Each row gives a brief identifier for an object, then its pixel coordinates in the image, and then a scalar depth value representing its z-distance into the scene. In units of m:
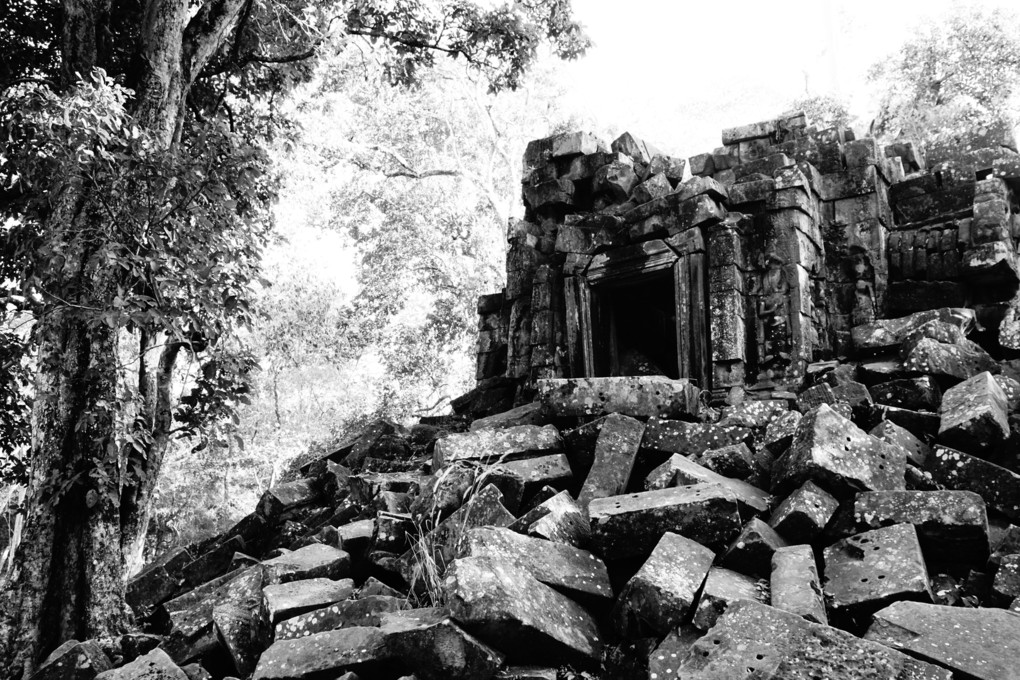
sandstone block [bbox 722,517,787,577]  3.46
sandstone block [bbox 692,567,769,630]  3.08
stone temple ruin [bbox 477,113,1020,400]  6.82
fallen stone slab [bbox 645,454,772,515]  3.98
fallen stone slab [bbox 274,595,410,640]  3.81
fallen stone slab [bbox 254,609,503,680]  3.16
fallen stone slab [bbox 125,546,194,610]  5.45
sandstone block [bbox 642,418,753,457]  4.86
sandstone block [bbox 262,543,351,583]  4.40
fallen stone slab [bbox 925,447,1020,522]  3.79
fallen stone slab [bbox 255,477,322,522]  6.21
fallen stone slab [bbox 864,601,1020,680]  2.56
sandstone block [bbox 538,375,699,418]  5.61
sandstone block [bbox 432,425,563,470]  5.32
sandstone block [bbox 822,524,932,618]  3.09
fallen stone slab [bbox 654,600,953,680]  2.49
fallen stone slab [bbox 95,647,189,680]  3.85
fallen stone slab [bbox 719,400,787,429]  5.22
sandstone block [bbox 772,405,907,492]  3.85
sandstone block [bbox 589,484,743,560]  3.68
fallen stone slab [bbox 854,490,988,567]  3.43
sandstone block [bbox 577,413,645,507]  4.69
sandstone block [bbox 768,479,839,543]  3.65
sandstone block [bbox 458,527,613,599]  3.60
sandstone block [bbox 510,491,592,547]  4.04
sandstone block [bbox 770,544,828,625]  2.95
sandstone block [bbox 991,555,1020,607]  3.13
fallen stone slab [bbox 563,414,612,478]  5.21
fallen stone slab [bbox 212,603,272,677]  3.94
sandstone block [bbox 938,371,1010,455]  4.13
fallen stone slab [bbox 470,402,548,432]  6.38
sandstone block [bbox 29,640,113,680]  4.22
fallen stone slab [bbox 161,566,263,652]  4.26
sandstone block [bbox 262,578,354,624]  3.91
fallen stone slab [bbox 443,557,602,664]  3.16
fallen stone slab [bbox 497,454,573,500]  4.94
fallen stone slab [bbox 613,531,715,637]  3.20
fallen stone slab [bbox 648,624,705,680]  2.95
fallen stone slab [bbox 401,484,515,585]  4.32
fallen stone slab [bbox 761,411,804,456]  4.64
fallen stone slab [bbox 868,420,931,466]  4.29
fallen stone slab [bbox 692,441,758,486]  4.51
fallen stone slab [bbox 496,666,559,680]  3.14
